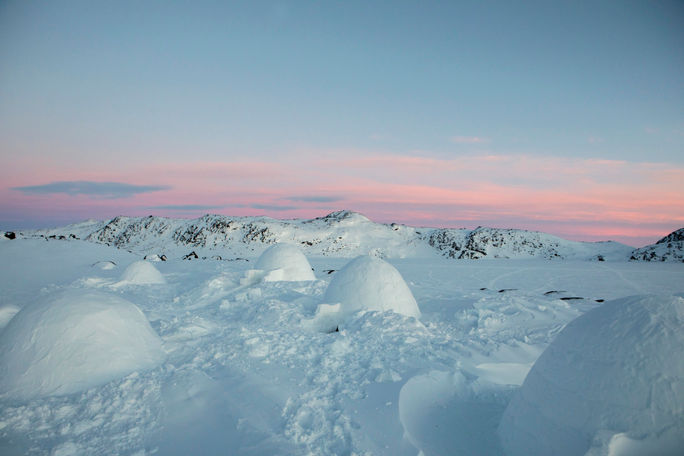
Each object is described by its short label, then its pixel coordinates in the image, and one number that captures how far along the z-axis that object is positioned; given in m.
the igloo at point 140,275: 14.08
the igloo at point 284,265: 12.65
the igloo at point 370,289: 7.93
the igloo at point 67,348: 4.44
